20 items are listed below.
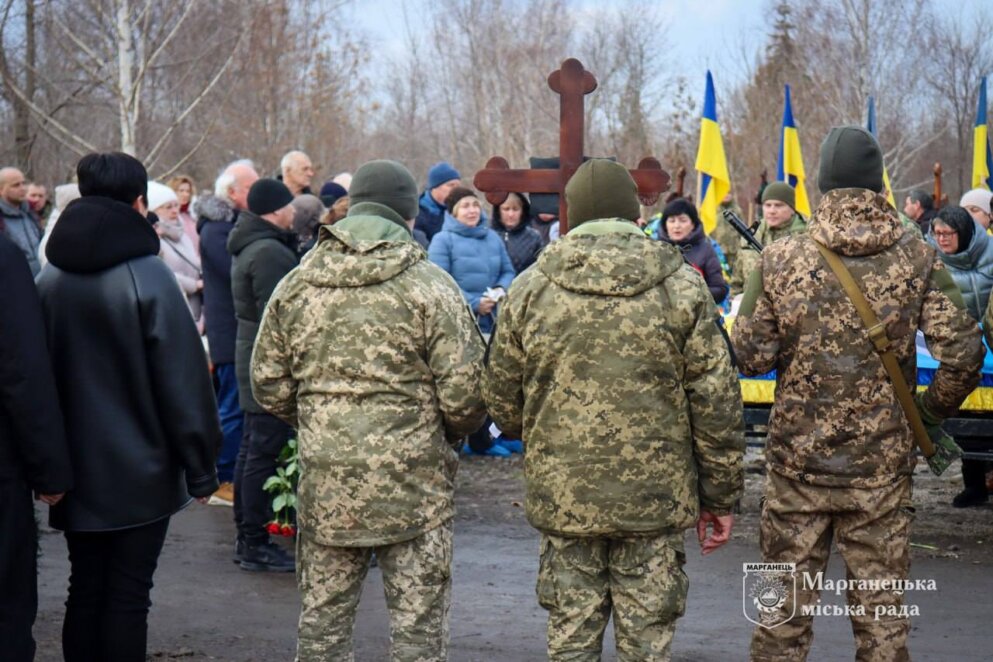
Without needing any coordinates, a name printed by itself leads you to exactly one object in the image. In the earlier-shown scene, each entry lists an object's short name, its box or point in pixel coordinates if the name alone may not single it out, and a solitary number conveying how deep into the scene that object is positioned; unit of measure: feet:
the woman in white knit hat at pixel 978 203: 27.71
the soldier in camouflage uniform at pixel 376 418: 14.11
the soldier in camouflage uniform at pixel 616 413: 13.14
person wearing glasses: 23.67
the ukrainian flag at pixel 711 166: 39.34
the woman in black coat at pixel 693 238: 30.89
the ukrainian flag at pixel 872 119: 41.70
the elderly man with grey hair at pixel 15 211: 35.19
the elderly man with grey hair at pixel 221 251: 25.50
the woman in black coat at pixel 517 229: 34.22
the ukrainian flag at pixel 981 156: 42.22
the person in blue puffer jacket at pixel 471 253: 31.17
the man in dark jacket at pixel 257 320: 22.15
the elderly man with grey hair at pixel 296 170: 27.53
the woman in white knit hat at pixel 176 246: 30.58
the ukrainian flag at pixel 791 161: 40.09
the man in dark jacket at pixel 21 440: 13.25
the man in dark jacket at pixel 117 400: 14.29
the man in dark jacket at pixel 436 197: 34.47
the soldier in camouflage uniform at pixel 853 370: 14.35
